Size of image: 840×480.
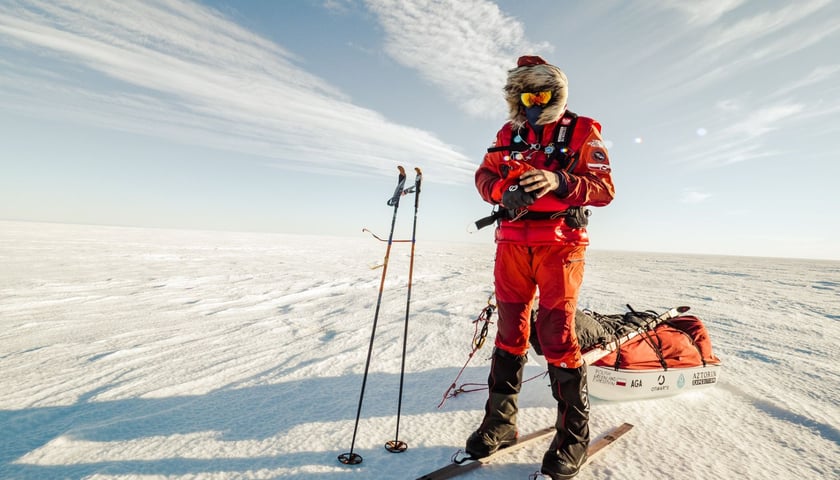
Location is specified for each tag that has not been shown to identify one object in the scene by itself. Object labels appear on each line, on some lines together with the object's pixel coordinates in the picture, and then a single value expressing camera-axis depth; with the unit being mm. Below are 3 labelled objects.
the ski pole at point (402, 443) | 1972
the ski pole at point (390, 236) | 1847
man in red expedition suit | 1773
